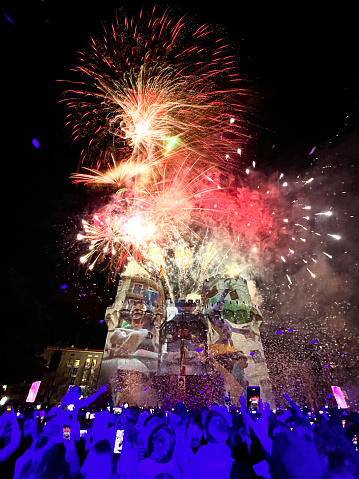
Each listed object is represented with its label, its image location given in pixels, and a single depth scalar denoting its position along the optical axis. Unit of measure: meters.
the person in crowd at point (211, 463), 3.14
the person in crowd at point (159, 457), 3.06
